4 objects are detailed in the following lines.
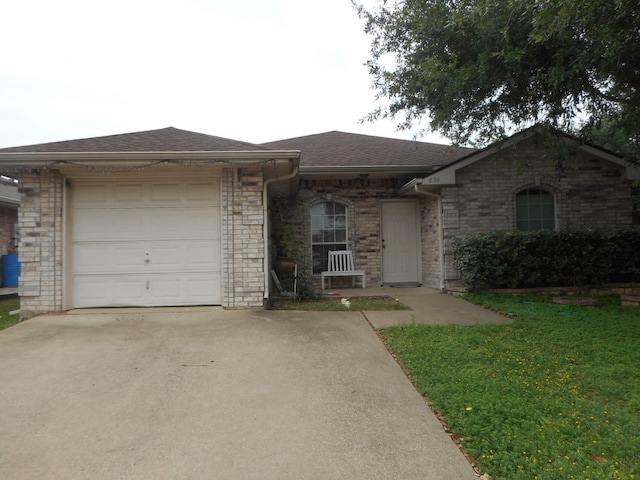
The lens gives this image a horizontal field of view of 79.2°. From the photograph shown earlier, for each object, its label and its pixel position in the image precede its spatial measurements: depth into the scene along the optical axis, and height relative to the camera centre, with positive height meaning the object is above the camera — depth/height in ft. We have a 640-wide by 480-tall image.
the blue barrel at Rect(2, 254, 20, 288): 39.19 -1.35
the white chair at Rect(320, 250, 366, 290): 33.45 -0.86
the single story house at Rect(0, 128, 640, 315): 20.97 +2.10
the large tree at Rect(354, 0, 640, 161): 15.90 +9.39
